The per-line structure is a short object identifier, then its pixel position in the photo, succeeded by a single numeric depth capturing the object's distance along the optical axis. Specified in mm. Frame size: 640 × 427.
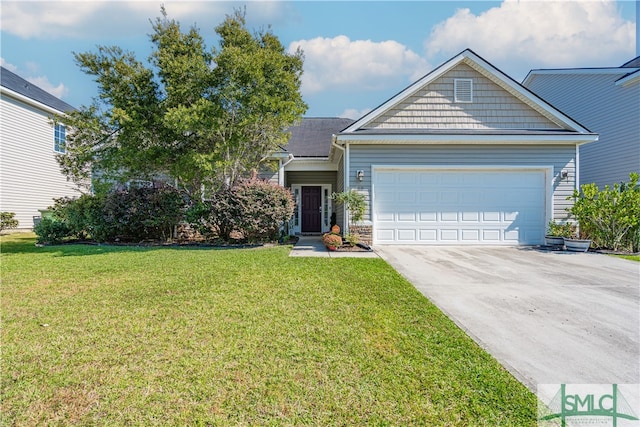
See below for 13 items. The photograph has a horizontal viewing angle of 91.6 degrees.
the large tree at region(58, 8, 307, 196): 8477
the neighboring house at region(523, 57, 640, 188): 11344
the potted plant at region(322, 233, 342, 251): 8594
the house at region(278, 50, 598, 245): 9484
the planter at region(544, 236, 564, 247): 8936
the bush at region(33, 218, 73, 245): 9727
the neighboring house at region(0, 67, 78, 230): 13250
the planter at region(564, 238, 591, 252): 8555
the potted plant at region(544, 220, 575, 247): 9047
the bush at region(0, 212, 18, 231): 12766
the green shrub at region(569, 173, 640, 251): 8359
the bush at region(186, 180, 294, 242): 9047
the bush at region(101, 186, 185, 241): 9672
